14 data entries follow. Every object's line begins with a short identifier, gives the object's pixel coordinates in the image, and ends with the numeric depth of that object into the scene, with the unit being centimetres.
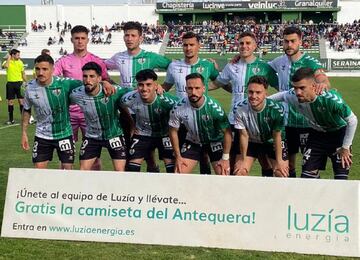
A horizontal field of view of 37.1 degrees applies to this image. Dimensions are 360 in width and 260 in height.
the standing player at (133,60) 725
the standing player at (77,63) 728
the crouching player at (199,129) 642
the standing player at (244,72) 697
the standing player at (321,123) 586
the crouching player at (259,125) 609
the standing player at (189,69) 702
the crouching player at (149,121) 658
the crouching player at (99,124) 674
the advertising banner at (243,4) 6038
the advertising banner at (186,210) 526
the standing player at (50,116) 679
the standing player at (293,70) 679
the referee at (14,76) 1573
